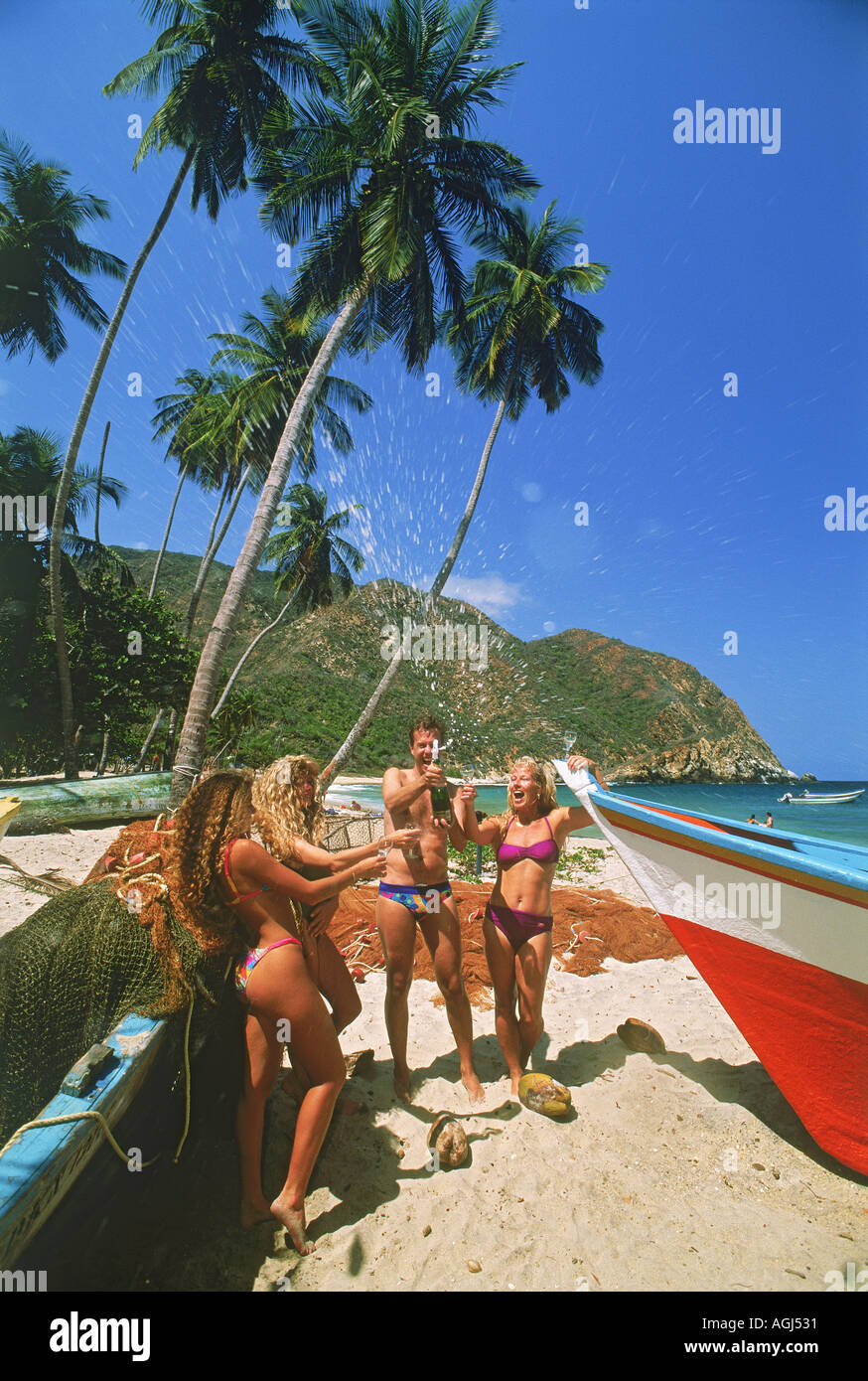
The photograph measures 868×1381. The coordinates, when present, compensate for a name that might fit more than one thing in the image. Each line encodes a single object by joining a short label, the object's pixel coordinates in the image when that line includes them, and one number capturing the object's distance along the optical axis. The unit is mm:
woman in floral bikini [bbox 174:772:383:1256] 2168
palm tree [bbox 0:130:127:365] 16922
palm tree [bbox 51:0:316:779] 10391
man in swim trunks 3109
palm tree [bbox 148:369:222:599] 22531
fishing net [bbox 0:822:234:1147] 2016
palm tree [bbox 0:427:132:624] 16516
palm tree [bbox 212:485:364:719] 26219
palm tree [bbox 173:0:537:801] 8508
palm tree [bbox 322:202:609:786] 13734
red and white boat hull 2582
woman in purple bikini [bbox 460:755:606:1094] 3188
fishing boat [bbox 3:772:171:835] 10734
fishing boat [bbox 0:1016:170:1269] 1381
